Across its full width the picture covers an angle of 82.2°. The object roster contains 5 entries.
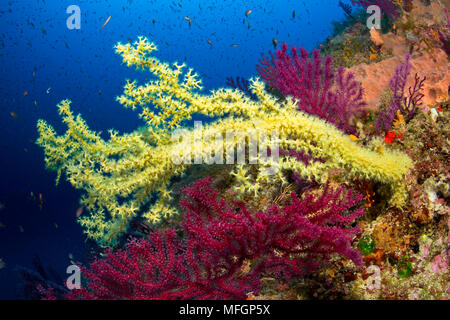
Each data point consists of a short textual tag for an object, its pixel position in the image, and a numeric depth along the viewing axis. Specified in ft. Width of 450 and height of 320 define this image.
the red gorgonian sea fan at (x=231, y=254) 7.56
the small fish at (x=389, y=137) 10.16
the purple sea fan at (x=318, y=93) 12.14
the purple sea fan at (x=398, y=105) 10.64
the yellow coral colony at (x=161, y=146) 8.07
